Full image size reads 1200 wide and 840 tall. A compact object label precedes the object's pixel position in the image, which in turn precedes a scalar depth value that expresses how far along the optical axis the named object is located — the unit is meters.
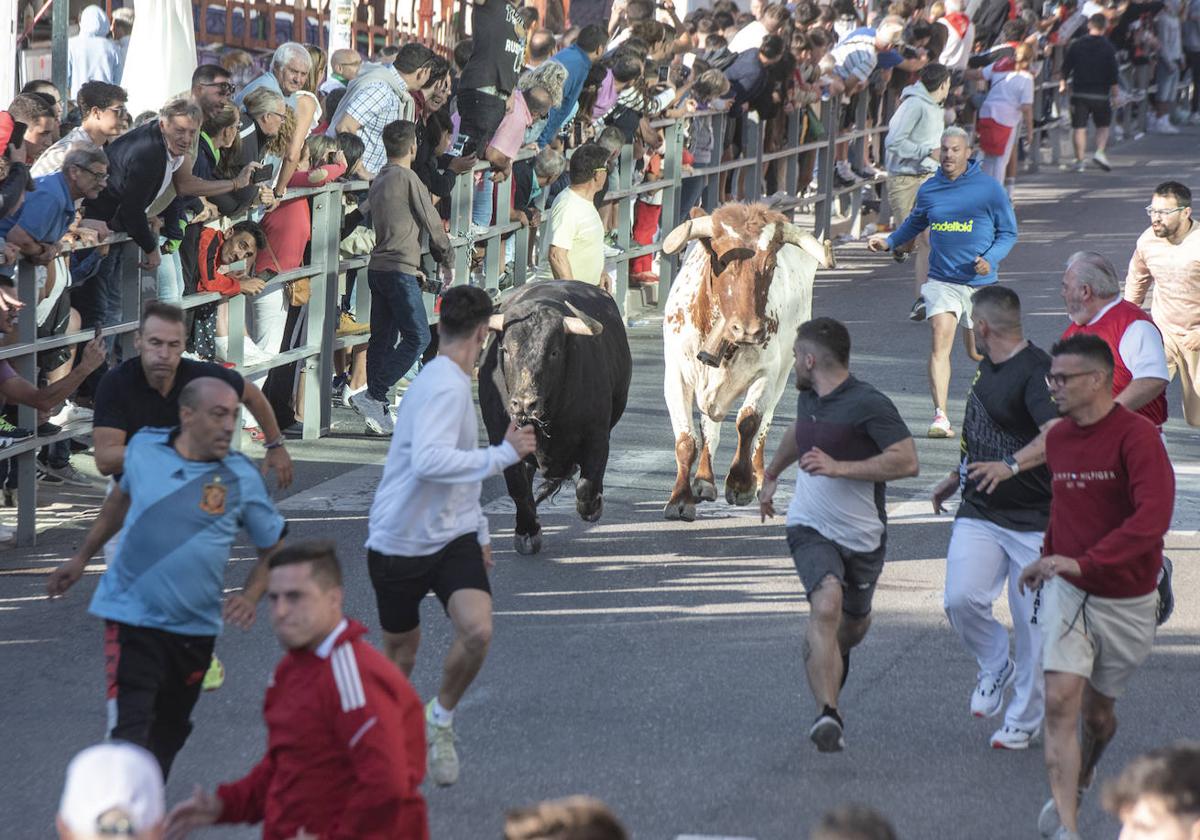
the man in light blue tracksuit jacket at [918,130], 37.72
